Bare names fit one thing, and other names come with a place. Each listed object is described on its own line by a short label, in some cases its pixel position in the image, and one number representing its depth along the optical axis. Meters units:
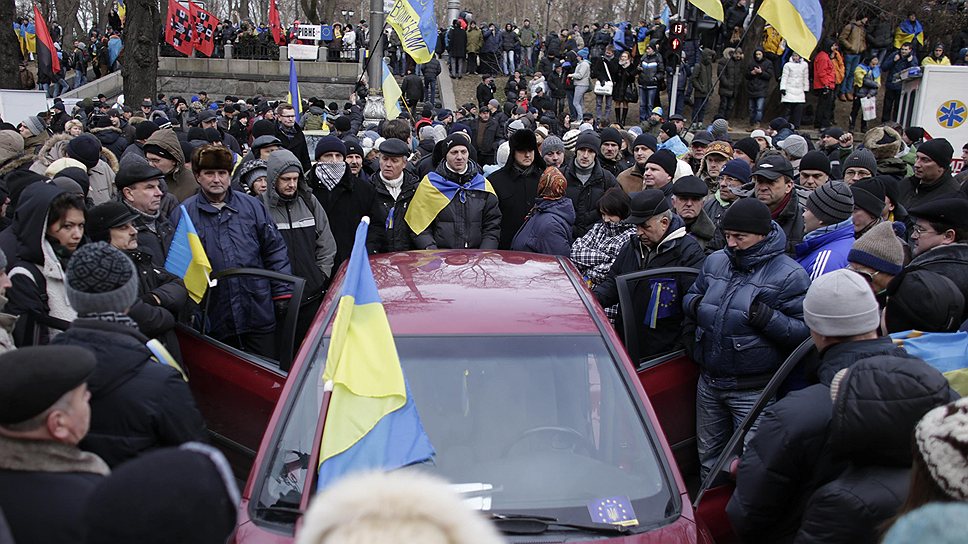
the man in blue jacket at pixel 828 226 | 5.12
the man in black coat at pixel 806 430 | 2.97
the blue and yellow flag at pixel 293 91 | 11.84
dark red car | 3.08
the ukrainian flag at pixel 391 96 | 12.67
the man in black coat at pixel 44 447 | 2.34
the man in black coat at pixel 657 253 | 5.28
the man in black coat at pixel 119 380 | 3.01
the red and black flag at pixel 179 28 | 23.27
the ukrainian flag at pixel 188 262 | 5.26
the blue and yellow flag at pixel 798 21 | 10.54
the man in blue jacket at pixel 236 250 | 5.64
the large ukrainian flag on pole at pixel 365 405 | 3.07
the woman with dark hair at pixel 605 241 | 5.95
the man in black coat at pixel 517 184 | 7.64
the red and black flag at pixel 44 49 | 20.39
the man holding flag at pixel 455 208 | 6.72
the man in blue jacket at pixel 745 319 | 4.50
